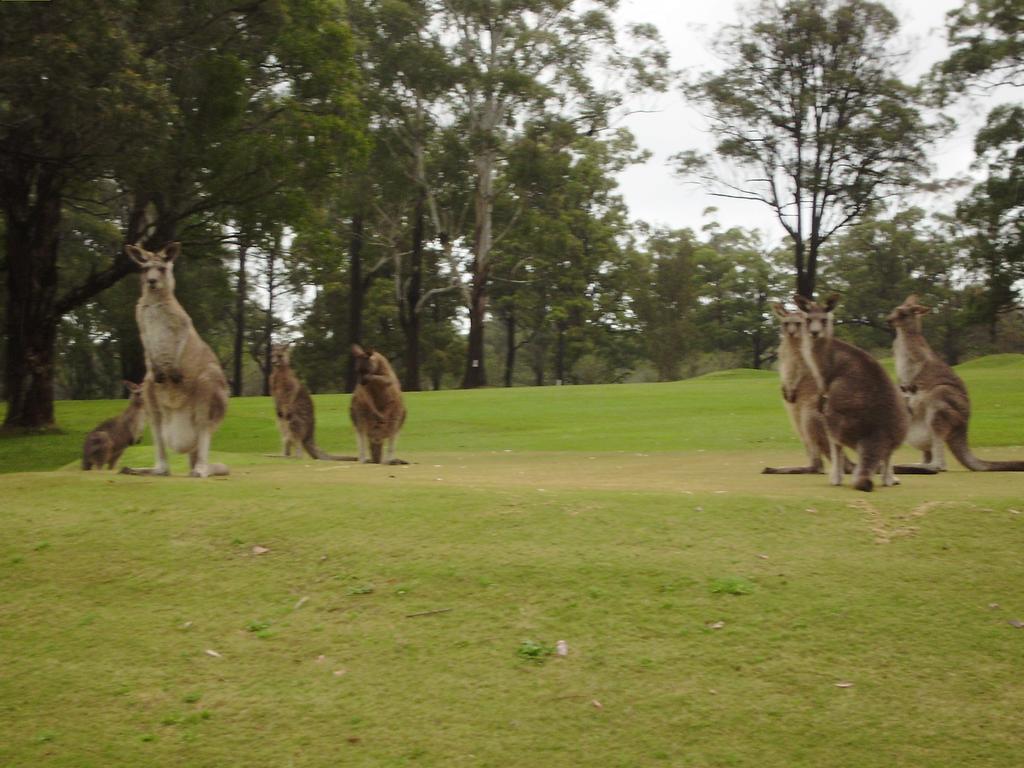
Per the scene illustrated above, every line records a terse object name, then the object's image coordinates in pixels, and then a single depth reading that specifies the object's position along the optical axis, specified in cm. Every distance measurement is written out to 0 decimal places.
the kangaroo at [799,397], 1081
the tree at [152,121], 1803
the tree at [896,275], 5769
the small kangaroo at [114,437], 1401
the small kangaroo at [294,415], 1596
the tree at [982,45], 3094
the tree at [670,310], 6259
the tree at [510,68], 4562
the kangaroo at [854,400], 912
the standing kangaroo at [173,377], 986
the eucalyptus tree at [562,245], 4675
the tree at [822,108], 4262
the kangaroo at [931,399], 1134
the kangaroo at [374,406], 1455
